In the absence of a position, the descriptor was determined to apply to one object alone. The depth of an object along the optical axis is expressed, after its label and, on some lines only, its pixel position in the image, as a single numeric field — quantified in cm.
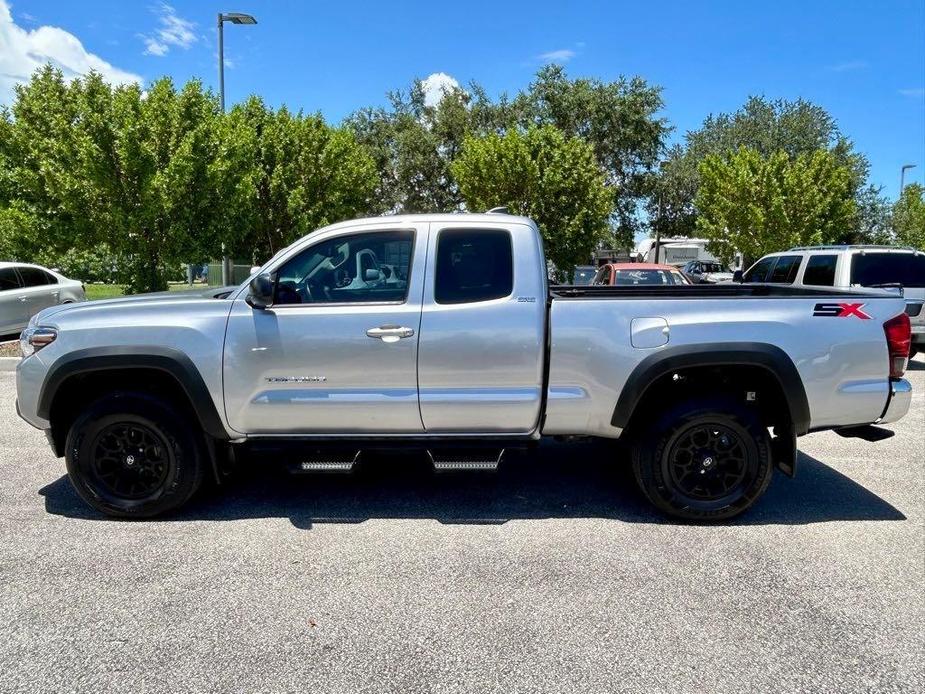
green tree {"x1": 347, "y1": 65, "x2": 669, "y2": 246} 3192
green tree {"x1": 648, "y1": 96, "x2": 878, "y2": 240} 3712
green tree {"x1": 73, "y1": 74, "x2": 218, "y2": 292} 1120
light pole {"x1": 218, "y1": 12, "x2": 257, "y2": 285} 1501
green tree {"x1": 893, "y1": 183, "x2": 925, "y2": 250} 2957
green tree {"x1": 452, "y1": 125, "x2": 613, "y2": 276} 2078
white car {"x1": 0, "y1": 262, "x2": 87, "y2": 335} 1158
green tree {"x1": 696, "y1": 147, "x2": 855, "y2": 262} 2216
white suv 900
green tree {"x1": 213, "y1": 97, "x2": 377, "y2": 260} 1791
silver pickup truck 385
